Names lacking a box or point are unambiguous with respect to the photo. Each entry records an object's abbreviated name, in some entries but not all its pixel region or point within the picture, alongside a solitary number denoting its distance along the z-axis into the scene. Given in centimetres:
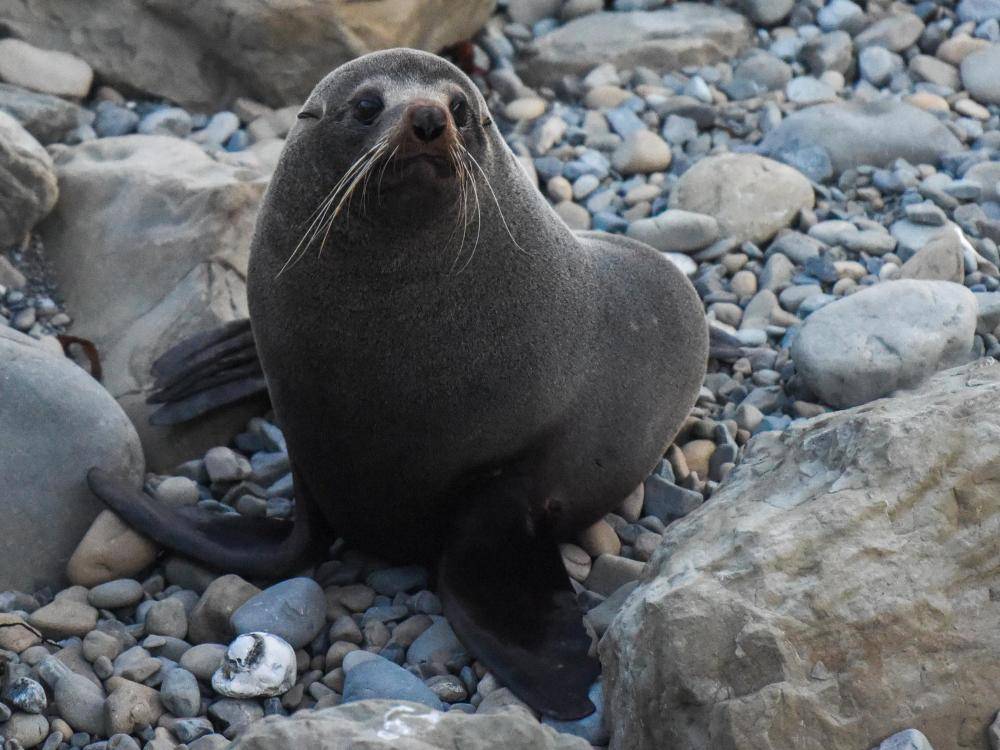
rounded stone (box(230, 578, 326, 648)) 866
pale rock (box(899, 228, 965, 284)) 1291
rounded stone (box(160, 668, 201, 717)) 789
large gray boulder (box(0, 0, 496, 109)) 1591
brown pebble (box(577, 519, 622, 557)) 1004
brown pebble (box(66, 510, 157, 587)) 937
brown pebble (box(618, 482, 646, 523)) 1048
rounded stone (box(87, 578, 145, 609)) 909
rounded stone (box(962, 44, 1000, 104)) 1739
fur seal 868
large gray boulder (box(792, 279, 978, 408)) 1123
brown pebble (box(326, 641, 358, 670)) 863
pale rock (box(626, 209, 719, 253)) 1408
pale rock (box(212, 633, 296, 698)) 810
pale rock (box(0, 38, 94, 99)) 1538
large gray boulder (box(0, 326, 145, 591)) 934
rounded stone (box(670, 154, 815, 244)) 1438
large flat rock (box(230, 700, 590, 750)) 580
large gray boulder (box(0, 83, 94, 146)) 1445
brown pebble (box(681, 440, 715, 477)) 1113
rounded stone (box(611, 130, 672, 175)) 1585
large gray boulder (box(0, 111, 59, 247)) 1230
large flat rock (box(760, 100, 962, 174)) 1582
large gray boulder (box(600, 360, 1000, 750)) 642
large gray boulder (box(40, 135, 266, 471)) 1153
